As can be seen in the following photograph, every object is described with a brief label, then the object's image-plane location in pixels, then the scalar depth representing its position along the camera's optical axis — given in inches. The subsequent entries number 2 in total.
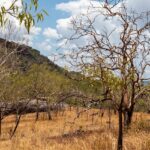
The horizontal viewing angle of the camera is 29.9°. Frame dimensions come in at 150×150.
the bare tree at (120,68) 348.1
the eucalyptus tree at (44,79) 1381.0
